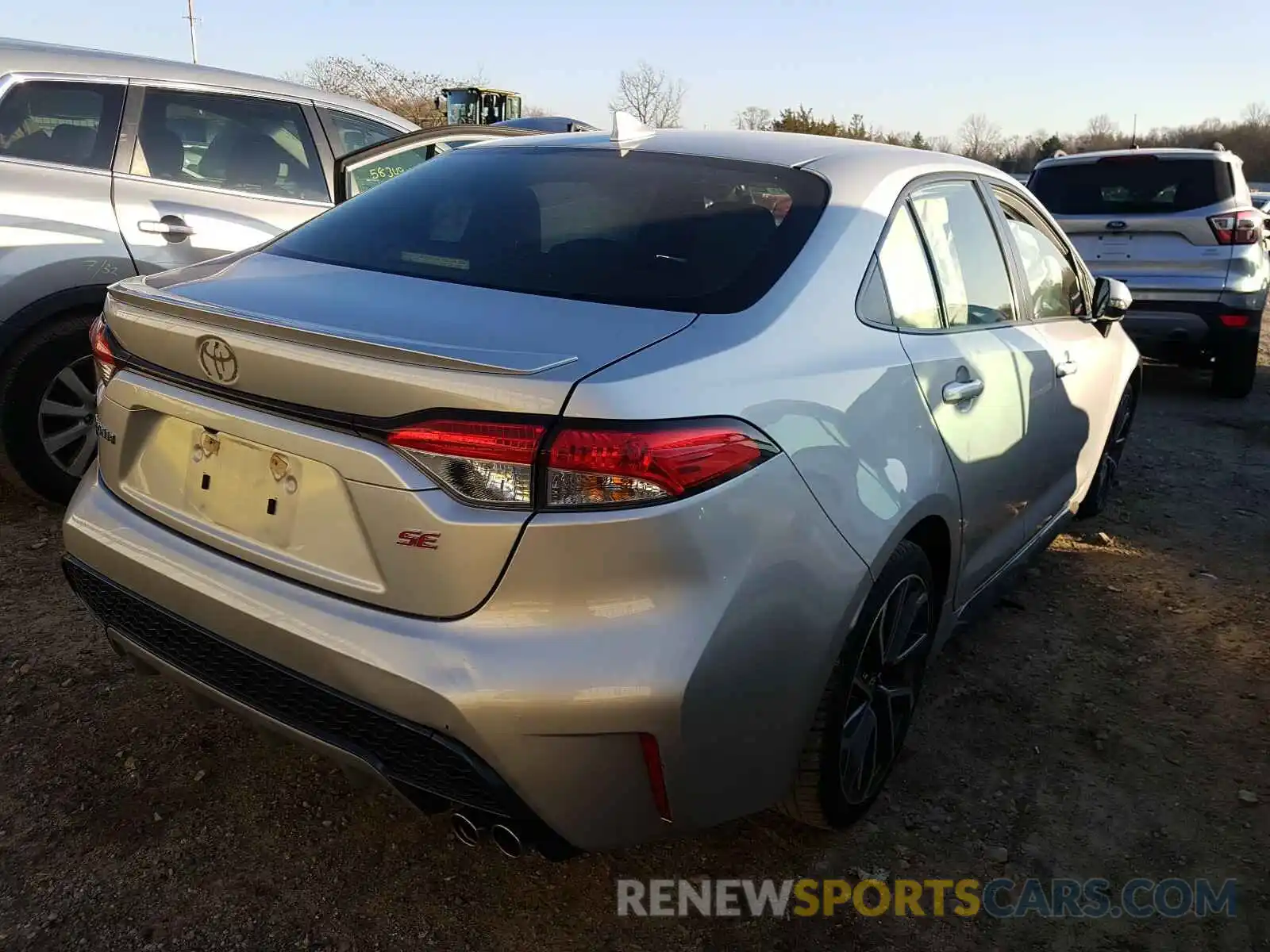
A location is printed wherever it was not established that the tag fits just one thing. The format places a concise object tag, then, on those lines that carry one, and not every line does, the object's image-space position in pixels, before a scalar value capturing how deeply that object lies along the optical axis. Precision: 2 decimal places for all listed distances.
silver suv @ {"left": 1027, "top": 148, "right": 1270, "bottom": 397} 6.93
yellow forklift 24.52
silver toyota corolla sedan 1.69
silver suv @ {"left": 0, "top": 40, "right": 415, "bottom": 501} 3.89
